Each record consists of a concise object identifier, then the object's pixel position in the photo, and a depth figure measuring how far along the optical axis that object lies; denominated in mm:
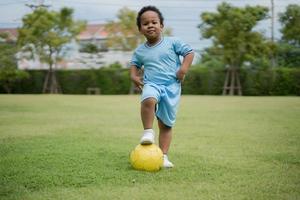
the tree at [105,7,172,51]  35125
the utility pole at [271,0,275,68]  33594
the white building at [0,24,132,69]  34531
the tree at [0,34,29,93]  29719
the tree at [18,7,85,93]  33219
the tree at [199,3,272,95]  30234
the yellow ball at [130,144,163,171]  4531
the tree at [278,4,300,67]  32875
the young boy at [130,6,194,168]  4883
